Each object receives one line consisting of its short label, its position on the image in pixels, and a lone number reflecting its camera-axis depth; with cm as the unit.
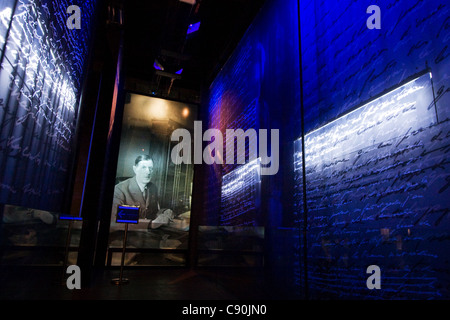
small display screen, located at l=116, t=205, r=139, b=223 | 408
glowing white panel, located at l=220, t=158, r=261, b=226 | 374
